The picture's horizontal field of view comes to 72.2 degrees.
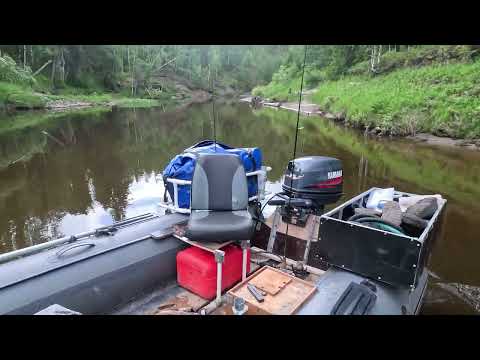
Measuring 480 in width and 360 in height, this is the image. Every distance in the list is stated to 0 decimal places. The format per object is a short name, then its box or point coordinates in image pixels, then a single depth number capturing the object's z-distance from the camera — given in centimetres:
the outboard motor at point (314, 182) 318
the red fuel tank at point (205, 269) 248
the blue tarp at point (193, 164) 290
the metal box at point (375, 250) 185
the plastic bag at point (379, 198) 273
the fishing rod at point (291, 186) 296
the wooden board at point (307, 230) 289
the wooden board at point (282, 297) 189
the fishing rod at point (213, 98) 264
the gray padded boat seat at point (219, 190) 274
